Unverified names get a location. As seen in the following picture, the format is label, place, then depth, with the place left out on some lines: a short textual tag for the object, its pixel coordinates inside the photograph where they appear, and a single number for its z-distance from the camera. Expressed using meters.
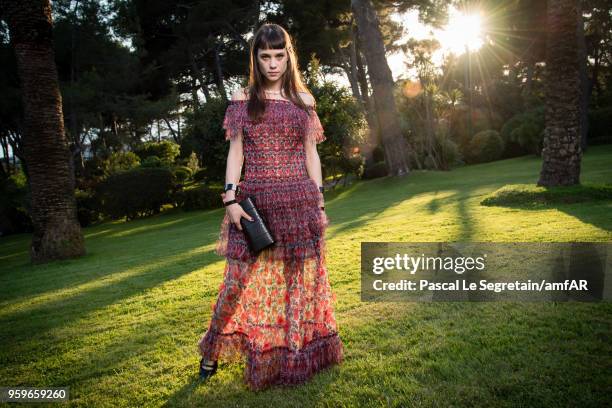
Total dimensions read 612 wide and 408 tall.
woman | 2.93
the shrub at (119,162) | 24.88
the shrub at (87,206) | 20.38
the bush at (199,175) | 29.33
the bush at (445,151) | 26.06
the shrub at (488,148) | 28.39
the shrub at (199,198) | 20.08
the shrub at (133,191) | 19.36
